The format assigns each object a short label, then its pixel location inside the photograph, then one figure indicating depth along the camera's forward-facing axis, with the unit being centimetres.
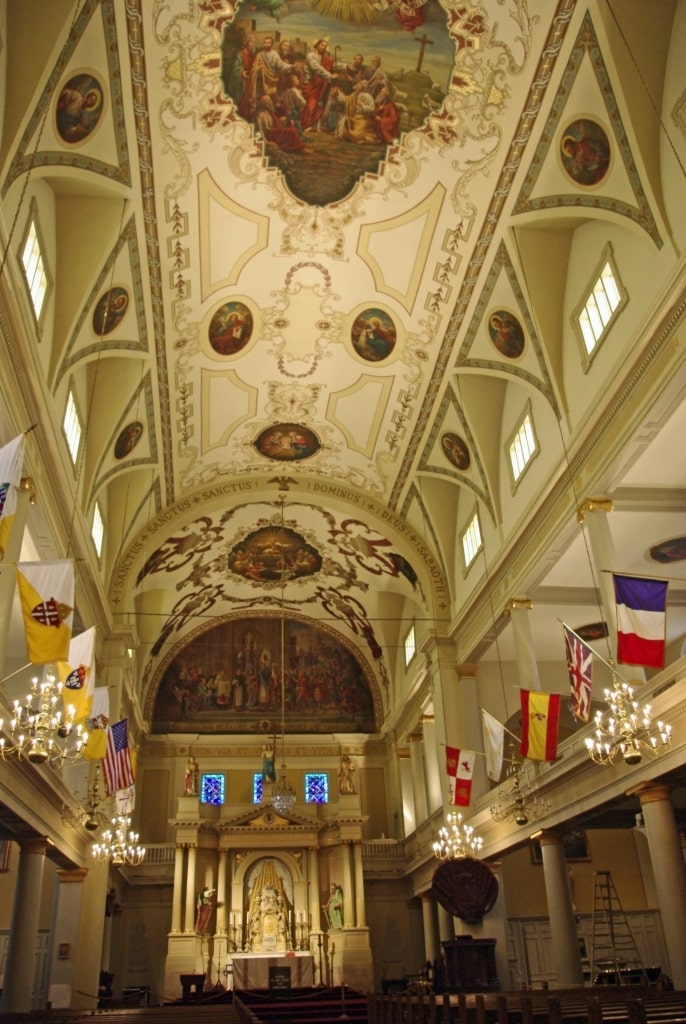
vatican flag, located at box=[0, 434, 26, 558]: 906
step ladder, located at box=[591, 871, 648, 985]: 2359
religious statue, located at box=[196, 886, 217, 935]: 2689
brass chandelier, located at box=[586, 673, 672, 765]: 1127
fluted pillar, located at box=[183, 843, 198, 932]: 2688
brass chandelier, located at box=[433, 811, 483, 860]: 1956
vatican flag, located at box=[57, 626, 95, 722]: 1258
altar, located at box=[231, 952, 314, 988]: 2561
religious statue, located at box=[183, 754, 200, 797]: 2912
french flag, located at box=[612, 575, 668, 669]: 1130
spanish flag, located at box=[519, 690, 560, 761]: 1465
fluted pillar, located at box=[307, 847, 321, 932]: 2792
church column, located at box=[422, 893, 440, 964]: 2562
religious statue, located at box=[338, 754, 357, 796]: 2917
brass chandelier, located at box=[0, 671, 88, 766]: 999
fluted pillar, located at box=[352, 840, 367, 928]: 2695
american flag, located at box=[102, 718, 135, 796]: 1605
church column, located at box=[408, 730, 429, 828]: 2755
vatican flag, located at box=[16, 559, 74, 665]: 1034
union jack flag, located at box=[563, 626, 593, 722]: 1309
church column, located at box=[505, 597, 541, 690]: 1800
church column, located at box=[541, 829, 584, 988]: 1598
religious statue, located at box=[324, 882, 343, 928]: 2739
